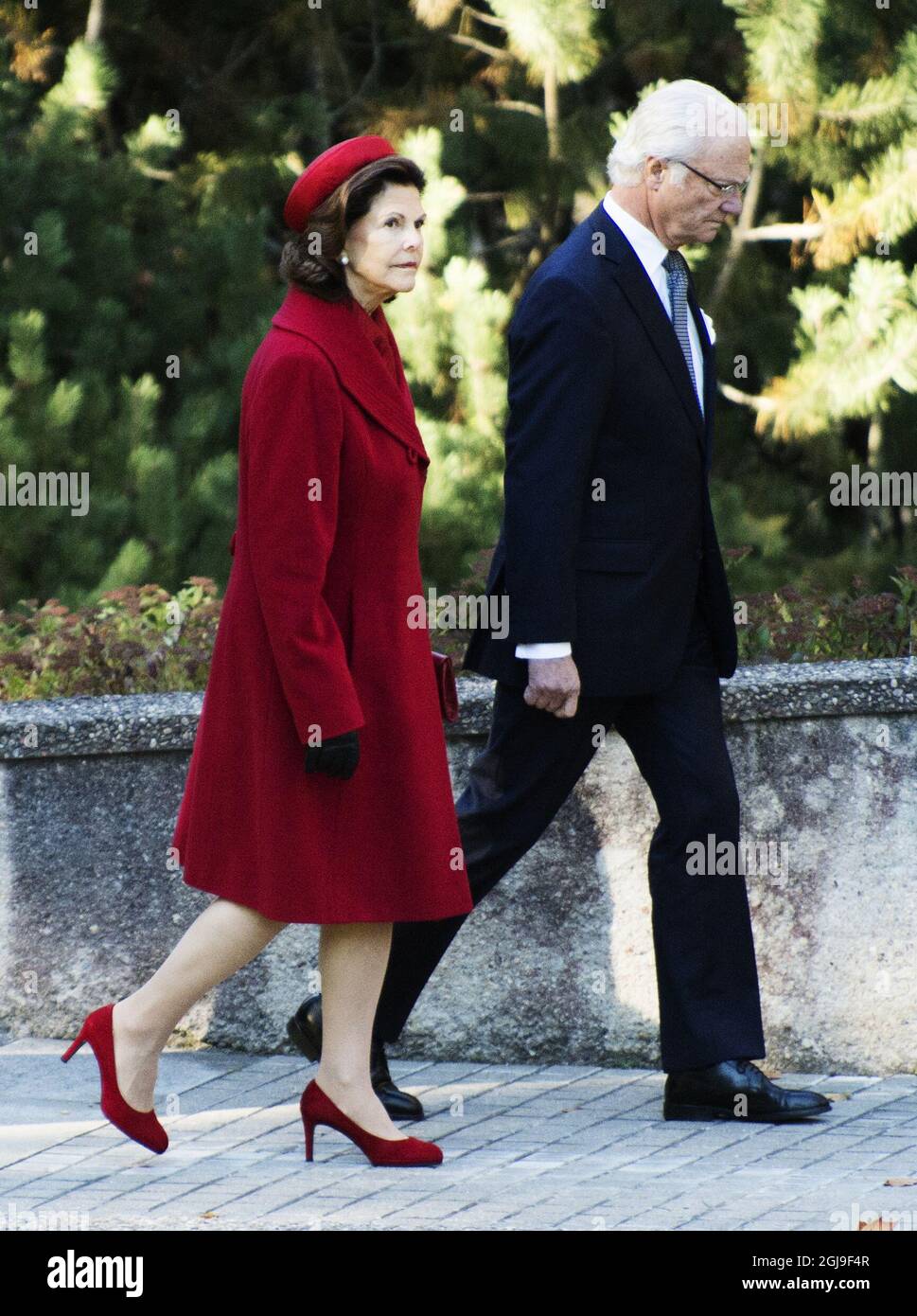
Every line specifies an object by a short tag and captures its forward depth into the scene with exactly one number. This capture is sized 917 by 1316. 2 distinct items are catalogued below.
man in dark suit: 8.37
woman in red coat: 7.75
